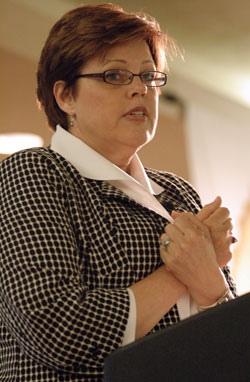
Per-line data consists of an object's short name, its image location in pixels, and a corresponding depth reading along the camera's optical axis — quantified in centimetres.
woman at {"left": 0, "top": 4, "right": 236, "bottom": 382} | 313
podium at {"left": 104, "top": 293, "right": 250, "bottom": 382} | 297
